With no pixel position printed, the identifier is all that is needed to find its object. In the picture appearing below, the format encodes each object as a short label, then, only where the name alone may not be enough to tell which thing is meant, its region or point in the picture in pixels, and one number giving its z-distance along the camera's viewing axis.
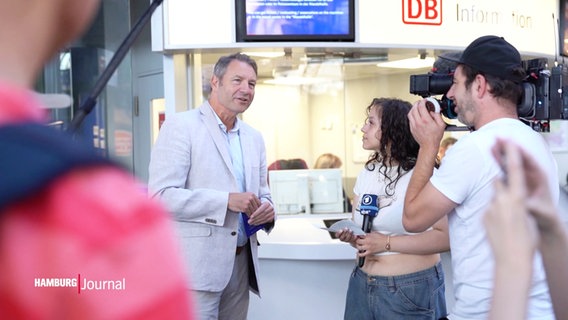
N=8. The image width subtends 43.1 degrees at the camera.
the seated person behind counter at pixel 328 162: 7.46
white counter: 4.33
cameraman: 2.01
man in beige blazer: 3.04
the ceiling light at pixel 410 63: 5.94
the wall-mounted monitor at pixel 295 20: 4.81
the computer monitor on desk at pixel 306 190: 5.69
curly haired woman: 2.93
